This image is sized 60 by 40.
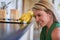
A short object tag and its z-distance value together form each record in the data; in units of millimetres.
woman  880
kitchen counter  657
